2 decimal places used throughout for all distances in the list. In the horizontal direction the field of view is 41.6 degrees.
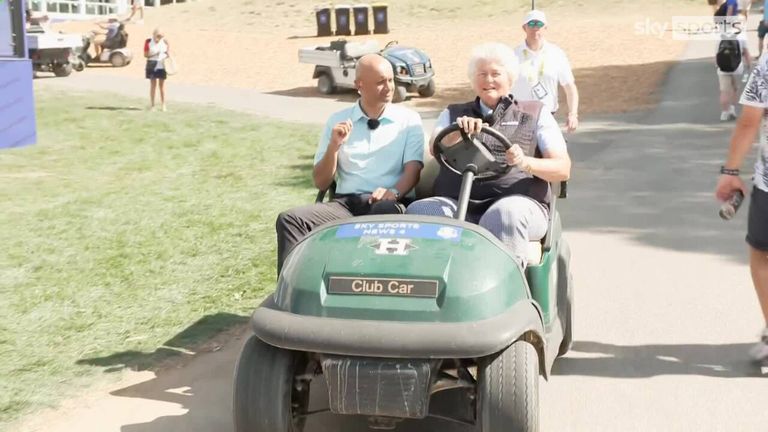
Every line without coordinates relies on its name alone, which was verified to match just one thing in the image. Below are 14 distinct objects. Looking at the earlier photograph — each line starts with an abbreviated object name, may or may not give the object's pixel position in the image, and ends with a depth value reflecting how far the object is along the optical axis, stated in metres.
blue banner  13.09
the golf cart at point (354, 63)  18.03
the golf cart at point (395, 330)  3.21
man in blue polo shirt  4.71
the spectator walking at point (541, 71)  7.93
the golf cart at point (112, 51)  27.53
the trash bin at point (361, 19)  31.92
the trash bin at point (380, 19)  31.30
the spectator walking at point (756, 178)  4.38
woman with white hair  4.21
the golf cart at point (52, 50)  24.42
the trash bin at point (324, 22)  32.09
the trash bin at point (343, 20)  31.77
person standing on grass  16.81
